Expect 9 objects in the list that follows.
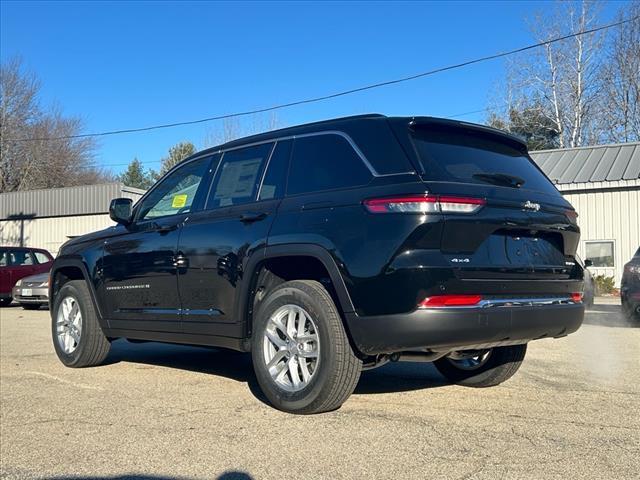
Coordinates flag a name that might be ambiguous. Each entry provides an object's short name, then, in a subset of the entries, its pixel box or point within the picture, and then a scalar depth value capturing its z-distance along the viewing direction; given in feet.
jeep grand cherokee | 12.75
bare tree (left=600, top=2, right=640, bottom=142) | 115.14
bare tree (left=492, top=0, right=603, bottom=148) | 116.47
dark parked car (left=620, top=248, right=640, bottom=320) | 32.17
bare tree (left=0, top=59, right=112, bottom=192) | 141.79
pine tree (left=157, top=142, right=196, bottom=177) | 176.76
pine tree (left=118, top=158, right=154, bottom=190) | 221.66
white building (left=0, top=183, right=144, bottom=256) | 95.71
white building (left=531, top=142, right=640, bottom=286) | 65.57
